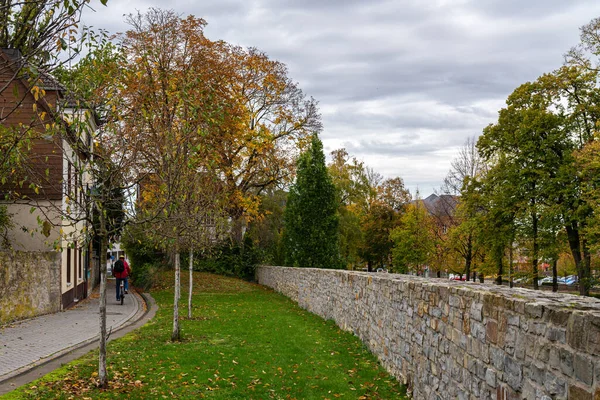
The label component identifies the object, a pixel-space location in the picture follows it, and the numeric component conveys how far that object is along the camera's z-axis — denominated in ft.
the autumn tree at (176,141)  33.83
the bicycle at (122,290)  72.64
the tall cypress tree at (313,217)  113.09
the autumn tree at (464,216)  113.09
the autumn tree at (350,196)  144.58
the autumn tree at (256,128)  99.19
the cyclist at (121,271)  73.77
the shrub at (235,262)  126.00
